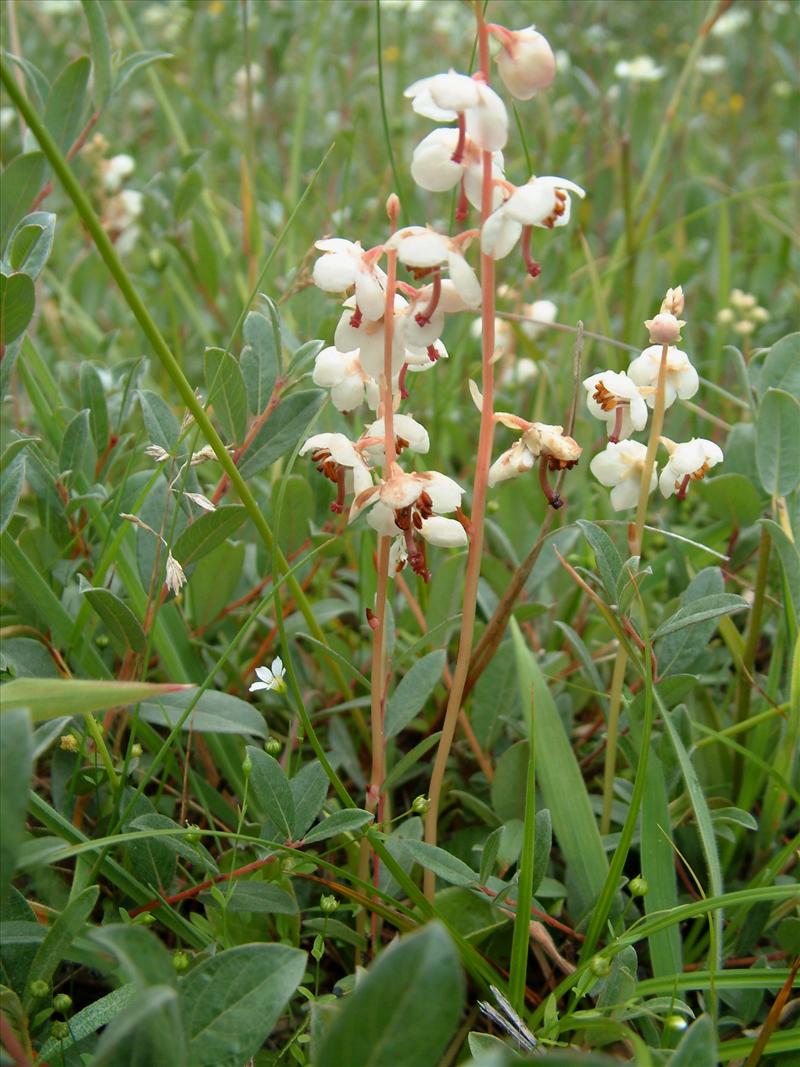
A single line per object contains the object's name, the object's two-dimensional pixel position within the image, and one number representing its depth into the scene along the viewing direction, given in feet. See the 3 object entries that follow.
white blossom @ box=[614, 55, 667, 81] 2.10
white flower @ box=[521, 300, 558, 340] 1.39
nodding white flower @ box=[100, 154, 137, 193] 1.56
